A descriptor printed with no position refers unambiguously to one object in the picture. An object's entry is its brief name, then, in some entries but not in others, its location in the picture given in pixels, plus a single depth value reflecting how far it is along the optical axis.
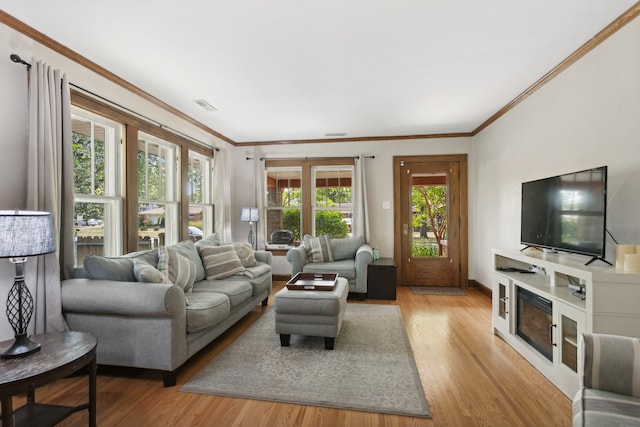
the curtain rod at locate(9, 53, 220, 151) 2.12
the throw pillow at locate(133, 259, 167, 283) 2.34
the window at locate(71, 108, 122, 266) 2.76
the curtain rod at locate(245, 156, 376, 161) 5.39
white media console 1.77
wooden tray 2.86
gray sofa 2.14
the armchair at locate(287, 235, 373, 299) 4.34
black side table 4.35
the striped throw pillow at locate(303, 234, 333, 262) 4.71
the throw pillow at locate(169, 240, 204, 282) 3.35
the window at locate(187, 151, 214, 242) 4.50
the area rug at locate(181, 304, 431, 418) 1.99
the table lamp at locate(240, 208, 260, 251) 5.01
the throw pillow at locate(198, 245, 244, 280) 3.50
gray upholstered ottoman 2.67
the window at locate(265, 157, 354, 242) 5.36
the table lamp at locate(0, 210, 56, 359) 1.55
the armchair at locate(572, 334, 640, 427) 1.22
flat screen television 2.03
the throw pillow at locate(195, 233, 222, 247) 3.86
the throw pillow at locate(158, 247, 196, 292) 2.79
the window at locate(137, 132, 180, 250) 3.51
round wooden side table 1.40
